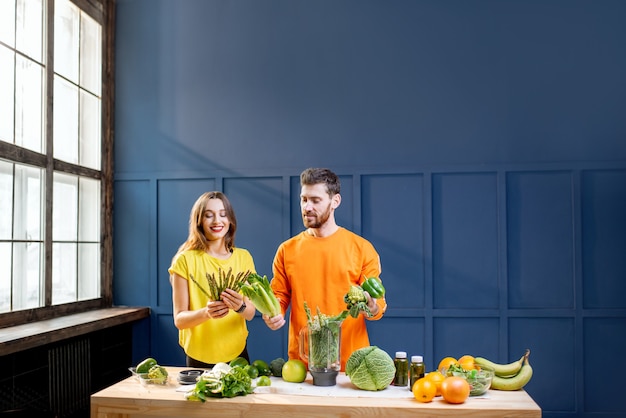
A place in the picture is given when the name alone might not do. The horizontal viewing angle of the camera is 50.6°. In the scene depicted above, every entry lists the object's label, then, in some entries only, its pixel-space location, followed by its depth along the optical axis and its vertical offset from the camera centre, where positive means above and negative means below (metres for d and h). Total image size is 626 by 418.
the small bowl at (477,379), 2.58 -0.59
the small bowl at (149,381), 2.79 -0.64
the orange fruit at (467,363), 2.67 -0.55
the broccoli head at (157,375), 2.79 -0.61
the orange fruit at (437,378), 2.54 -0.57
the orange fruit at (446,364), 2.71 -0.55
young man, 3.22 -0.20
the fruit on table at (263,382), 2.73 -0.63
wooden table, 2.44 -0.67
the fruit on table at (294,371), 2.80 -0.60
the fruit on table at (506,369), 2.75 -0.58
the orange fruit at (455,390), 2.46 -0.60
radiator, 4.10 -0.95
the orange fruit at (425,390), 2.50 -0.61
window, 4.05 +0.51
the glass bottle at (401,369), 2.77 -0.59
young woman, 3.19 -0.24
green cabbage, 2.65 -0.56
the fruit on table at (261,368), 2.89 -0.60
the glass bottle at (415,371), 2.72 -0.58
